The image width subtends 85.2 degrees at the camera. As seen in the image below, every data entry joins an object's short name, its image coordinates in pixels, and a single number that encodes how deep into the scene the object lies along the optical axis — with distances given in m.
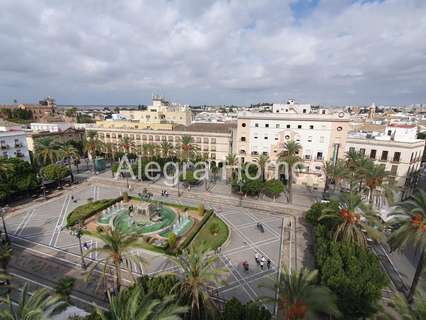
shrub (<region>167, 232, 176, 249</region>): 28.38
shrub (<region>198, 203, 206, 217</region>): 37.75
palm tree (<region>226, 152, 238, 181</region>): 49.21
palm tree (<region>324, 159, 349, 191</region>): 41.19
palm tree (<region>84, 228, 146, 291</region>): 16.48
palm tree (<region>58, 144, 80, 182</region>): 50.67
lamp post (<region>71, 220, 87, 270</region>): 24.33
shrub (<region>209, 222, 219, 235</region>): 32.59
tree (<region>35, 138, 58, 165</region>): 49.31
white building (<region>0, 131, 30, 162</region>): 48.84
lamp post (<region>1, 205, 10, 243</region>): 28.74
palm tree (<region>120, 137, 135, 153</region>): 63.00
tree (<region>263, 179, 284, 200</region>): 42.25
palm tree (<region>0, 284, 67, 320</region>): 11.80
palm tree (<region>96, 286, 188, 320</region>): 12.13
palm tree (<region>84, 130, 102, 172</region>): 58.88
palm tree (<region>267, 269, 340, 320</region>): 13.64
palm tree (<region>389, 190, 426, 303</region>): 17.81
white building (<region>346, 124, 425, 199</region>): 44.00
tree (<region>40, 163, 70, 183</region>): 45.56
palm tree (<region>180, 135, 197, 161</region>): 54.81
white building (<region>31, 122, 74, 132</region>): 70.81
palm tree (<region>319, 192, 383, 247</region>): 21.31
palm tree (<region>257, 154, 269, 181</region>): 46.84
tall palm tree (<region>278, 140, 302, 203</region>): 43.50
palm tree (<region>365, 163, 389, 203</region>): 33.56
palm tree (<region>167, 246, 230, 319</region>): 15.09
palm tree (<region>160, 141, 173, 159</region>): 58.88
